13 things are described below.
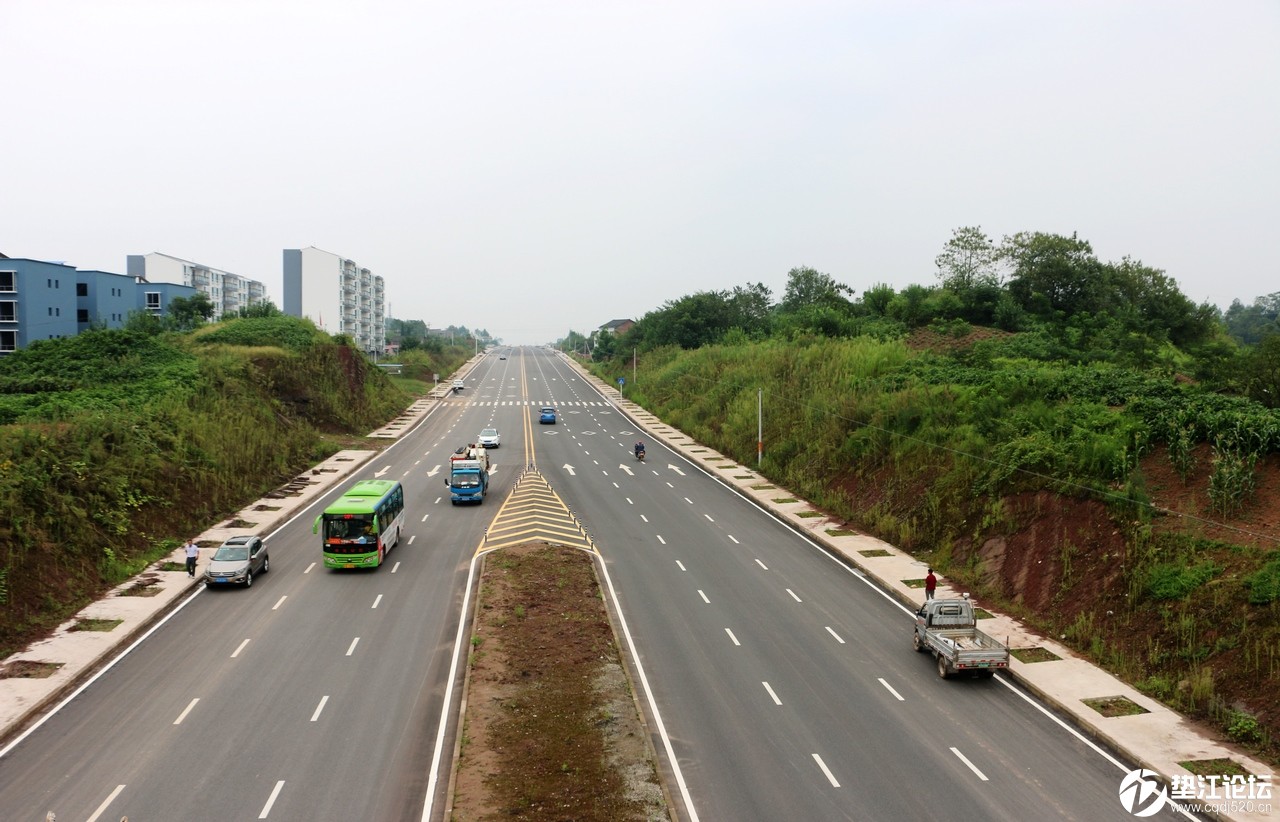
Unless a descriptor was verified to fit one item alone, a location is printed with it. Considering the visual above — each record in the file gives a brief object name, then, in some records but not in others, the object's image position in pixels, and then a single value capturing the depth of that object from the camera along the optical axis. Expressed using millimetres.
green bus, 30609
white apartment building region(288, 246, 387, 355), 157625
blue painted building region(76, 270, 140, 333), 94188
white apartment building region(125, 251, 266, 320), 148875
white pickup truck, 20984
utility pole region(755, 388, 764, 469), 54312
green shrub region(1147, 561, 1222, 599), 22266
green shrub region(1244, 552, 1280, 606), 20188
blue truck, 42469
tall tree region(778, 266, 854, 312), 129575
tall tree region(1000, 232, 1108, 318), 68938
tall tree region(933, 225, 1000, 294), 84438
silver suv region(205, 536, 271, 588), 28703
